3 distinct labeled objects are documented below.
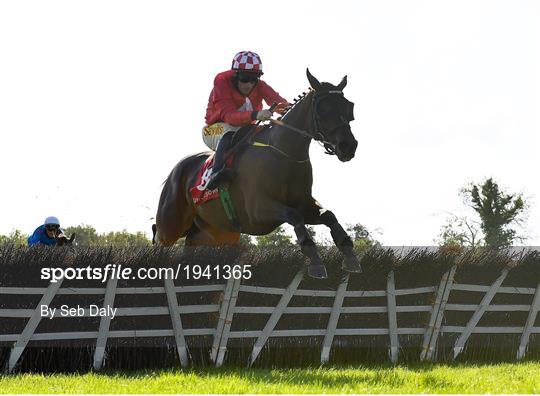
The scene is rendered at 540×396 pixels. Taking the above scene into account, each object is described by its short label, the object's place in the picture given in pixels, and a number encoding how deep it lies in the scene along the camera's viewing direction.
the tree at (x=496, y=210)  66.38
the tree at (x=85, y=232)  88.88
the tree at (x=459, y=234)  66.54
